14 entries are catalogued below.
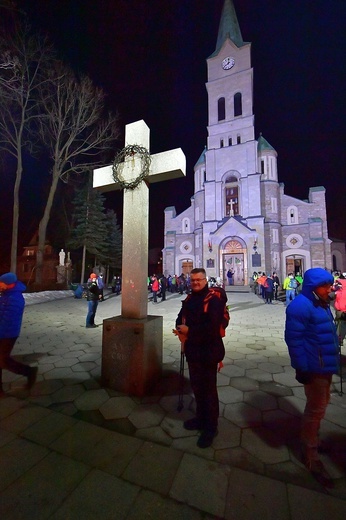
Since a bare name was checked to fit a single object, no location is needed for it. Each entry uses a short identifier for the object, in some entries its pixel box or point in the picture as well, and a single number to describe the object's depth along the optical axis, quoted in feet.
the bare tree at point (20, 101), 42.10
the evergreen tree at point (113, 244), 100.68
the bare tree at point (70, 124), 51.03
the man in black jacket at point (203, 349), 7.77
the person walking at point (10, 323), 10.56
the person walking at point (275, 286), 52.97
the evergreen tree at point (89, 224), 83.10
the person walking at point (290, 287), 39.65
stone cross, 11.56
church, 85.71
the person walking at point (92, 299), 23.15
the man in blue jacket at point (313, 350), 6.72
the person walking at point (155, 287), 46.62
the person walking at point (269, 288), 45.68
